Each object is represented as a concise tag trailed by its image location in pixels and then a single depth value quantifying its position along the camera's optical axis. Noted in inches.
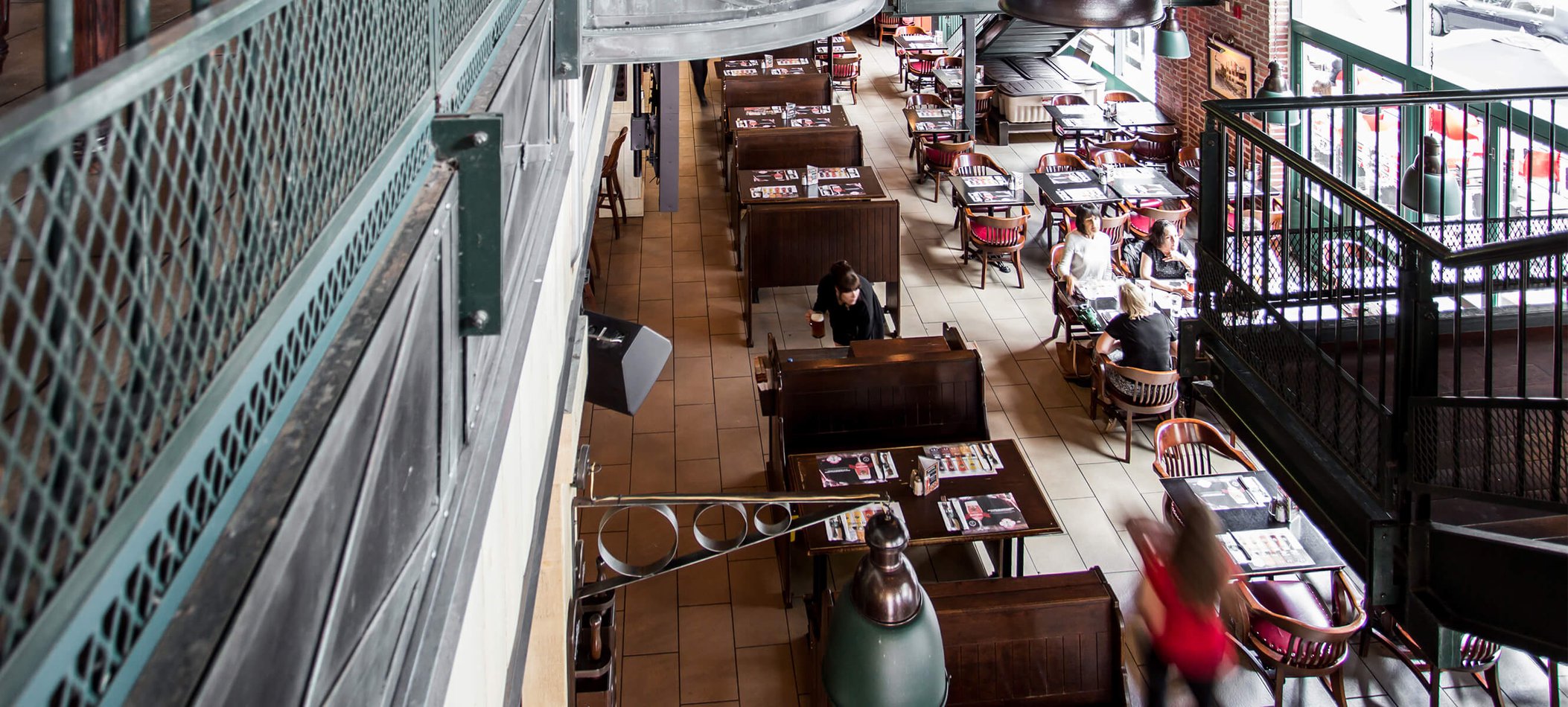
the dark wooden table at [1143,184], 449.1
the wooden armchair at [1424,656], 220.1
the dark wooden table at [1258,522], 228.8
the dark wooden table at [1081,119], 557.9
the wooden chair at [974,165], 486.6
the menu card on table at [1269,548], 230.2
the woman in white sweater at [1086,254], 385.1
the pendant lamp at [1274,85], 412.5
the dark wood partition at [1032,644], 205.5
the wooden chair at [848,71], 730.2
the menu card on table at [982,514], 243.3
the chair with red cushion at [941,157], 525.3
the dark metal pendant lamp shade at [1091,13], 117.9
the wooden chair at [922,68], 722.2
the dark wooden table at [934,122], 555.8
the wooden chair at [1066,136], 558.3
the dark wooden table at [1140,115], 569.6
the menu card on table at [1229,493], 250.5
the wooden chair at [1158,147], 550.9
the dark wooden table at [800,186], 431.2
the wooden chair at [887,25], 900.6
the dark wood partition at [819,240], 404.2
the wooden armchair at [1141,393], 317.7
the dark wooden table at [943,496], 240.1
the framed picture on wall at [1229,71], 515.5
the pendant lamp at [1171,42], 496.4
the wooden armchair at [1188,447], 293.7
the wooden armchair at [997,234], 430.0
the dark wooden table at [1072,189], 442.0
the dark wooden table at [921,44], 743.7
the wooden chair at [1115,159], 493.0
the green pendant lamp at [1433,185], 242.5
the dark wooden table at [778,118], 531.5
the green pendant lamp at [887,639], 112.1
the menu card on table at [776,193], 434.3
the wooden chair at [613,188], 478.0
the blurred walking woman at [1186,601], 164.9
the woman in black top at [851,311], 360.8
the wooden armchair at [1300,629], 220.8
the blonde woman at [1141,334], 322.3
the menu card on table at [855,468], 262.1
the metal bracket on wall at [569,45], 117.7
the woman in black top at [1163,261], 381.7
